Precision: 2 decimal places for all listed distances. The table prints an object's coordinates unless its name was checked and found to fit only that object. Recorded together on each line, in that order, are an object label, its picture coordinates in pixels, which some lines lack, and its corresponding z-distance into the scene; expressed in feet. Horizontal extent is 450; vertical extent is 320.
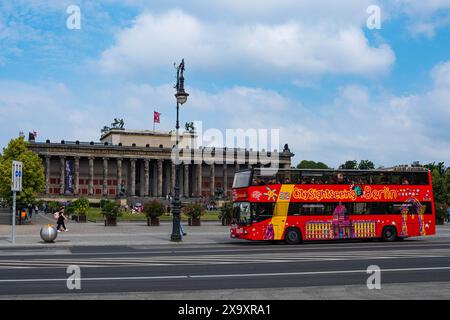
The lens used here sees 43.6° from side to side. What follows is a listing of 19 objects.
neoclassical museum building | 421.18
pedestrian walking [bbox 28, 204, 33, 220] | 191.21
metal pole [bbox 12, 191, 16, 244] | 100.48
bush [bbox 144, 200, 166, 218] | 164.14
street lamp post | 107.55
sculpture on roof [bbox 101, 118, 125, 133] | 487.25
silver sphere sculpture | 101.65
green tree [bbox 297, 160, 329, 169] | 599.16
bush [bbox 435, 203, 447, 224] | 184.03
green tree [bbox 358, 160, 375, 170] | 536.01
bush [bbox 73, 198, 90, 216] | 189.26
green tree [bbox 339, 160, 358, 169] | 507.30
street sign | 103.20
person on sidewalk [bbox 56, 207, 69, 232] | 132.77
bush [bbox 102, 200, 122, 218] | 161.81
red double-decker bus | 105.50
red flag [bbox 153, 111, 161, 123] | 366.51
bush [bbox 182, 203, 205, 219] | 166.09
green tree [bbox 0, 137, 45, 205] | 178.81
